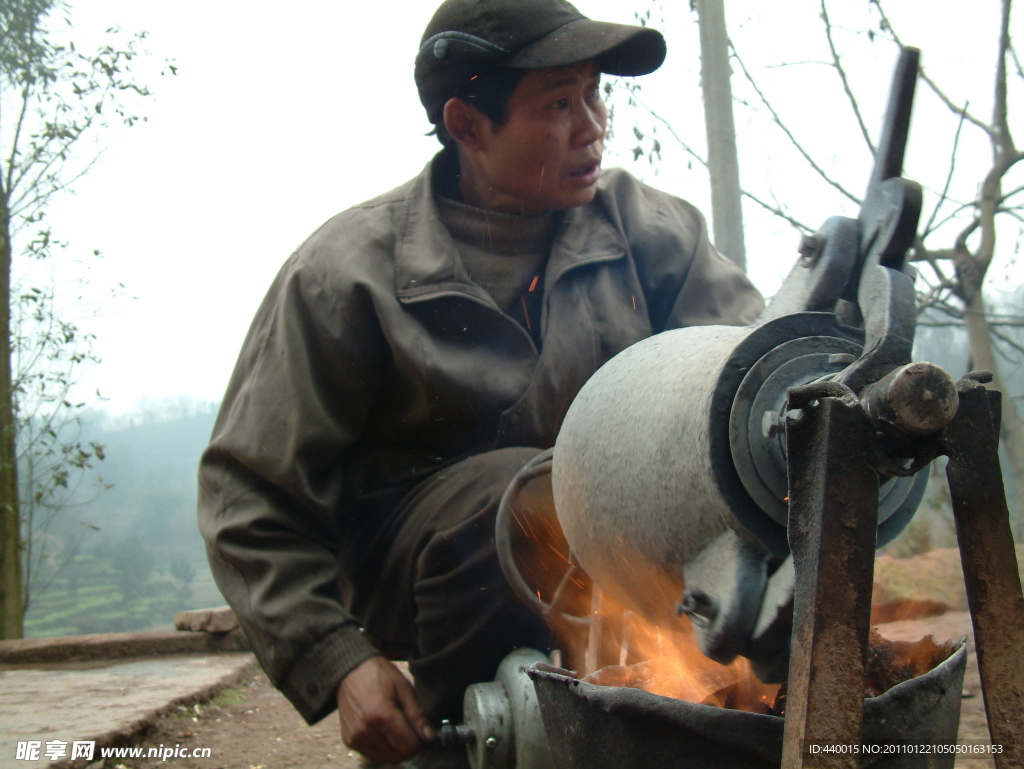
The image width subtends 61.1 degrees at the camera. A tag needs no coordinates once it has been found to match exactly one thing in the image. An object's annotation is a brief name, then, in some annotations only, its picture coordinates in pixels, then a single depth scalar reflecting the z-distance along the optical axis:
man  1.90
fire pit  1.08
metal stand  0.91
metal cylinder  1.09
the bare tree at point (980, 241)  4.35
